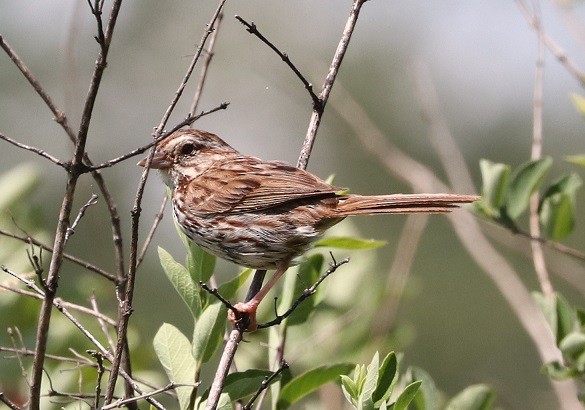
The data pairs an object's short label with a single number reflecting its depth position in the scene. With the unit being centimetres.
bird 766
